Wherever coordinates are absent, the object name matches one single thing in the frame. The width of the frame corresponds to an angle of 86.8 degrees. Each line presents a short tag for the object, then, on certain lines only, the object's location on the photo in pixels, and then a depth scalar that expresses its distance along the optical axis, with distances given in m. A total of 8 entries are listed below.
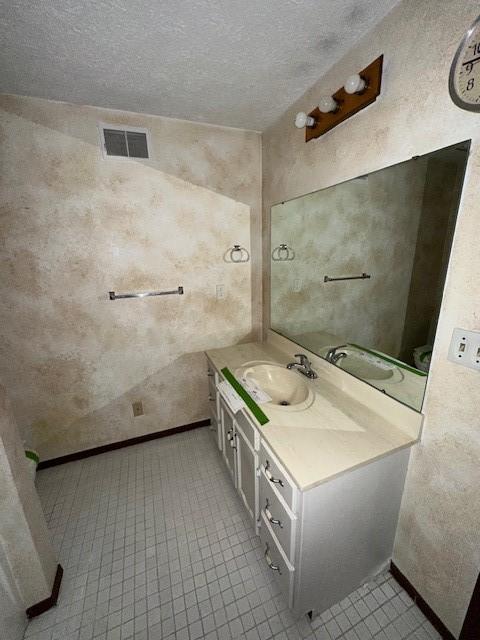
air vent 1.61
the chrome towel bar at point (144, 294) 1.80
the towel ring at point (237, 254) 2.06
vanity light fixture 1.02
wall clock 0.73
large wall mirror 0.95
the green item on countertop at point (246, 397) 1.20
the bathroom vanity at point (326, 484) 0.95
